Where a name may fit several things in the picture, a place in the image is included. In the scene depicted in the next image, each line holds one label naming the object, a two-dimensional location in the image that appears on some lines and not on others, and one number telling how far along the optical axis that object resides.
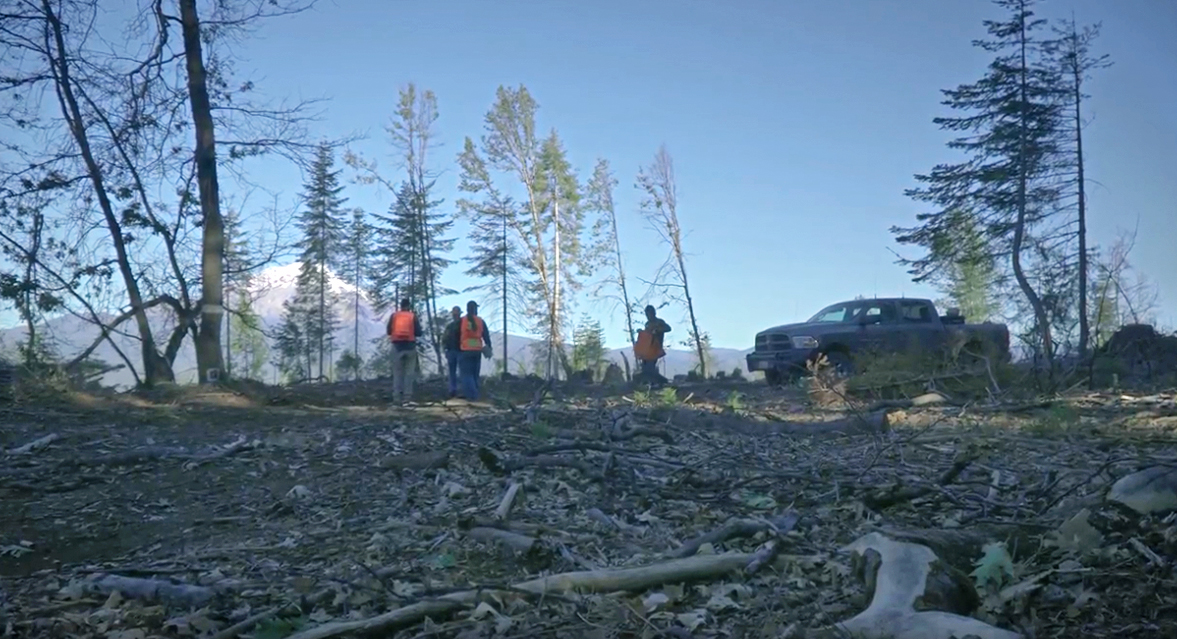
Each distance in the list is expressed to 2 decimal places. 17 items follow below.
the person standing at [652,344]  18.78
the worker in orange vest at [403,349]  14.77
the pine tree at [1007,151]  26.58
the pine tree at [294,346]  42.20
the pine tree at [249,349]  51.08
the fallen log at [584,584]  3.74
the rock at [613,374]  19.84
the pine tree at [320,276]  43.84
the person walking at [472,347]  14.95
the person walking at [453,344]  15.12
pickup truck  17.81
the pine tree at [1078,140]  25.67
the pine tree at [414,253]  37.94
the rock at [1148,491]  4.18
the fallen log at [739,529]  4.57
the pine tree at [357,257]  41.84
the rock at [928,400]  11.41
